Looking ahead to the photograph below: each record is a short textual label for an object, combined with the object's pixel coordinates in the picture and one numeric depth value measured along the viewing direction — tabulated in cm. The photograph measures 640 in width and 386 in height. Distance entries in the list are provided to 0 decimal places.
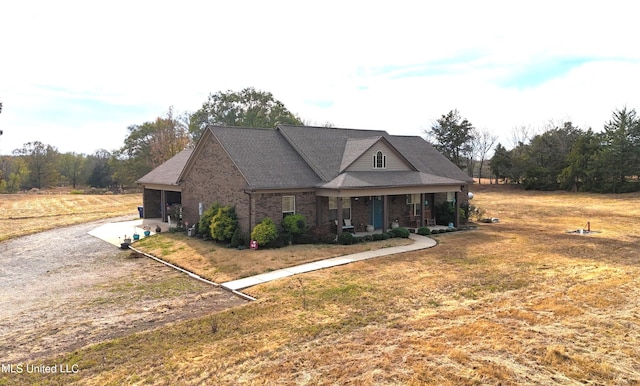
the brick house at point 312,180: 2117
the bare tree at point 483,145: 8275
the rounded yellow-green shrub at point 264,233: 1945
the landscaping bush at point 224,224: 2073
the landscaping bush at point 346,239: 2075
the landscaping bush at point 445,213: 2690
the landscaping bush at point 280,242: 1989
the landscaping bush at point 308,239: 2116
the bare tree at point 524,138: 7785
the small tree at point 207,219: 2230
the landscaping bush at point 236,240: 2019
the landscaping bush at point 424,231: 2381
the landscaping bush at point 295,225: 2056
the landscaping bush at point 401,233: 2267
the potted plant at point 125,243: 2150
